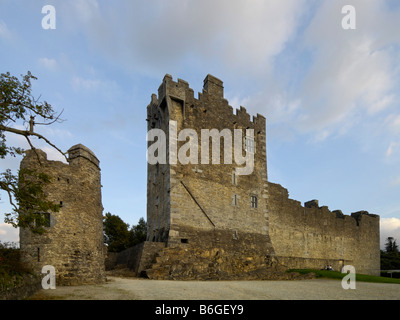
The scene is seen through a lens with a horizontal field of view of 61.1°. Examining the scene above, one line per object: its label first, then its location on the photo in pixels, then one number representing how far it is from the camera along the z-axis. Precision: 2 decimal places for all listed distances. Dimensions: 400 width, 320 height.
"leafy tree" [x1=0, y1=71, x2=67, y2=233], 9.31
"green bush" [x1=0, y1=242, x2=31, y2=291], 8.63
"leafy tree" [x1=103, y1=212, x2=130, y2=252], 32.78
